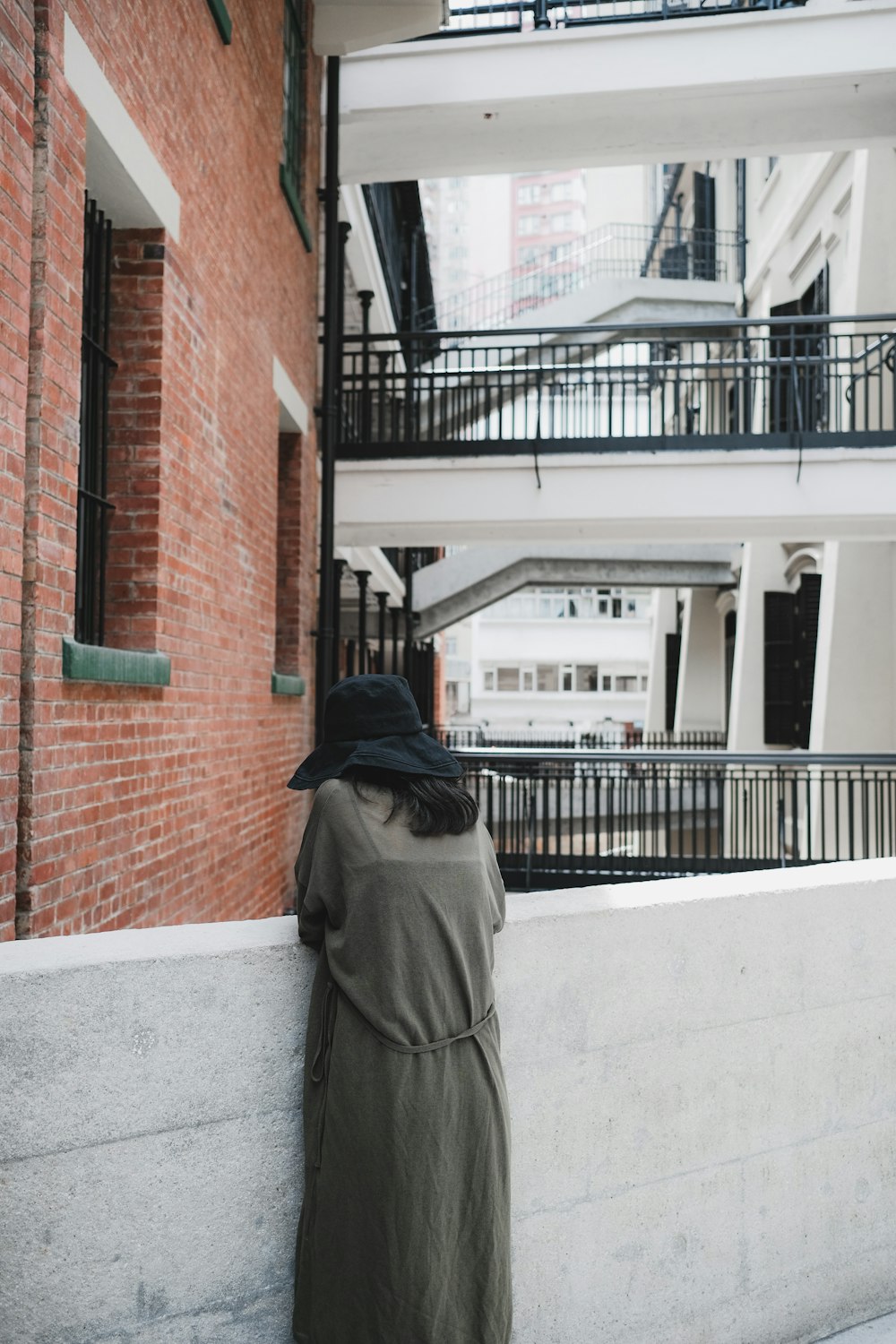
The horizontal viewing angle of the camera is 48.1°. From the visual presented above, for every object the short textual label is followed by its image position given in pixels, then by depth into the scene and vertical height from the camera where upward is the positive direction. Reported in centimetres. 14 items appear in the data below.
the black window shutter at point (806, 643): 1539 +105
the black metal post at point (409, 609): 1542 +160
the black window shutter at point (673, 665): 2850 +130
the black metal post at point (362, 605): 1168 +121
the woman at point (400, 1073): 186 -69
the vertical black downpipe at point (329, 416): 848 +255
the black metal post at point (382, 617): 1396 +128
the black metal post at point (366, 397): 955 +298
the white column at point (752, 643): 1678 +116
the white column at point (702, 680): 2473 +75
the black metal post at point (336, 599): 893 +105
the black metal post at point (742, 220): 1902 +955
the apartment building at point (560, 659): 4247 +214
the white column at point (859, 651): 1245 +74
